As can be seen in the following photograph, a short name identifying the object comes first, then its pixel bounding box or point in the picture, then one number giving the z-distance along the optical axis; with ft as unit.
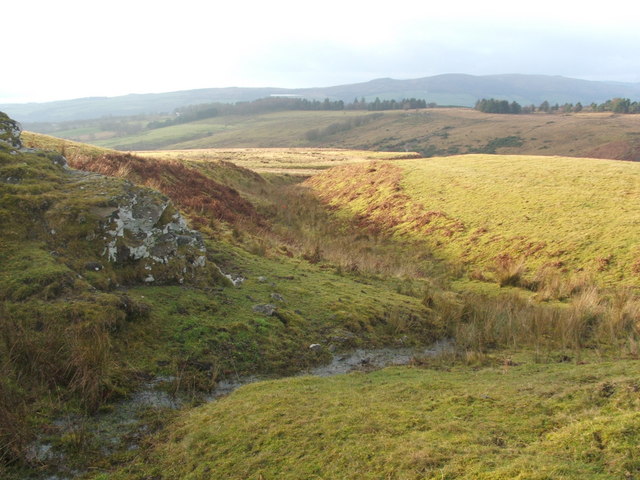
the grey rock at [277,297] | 34.24
